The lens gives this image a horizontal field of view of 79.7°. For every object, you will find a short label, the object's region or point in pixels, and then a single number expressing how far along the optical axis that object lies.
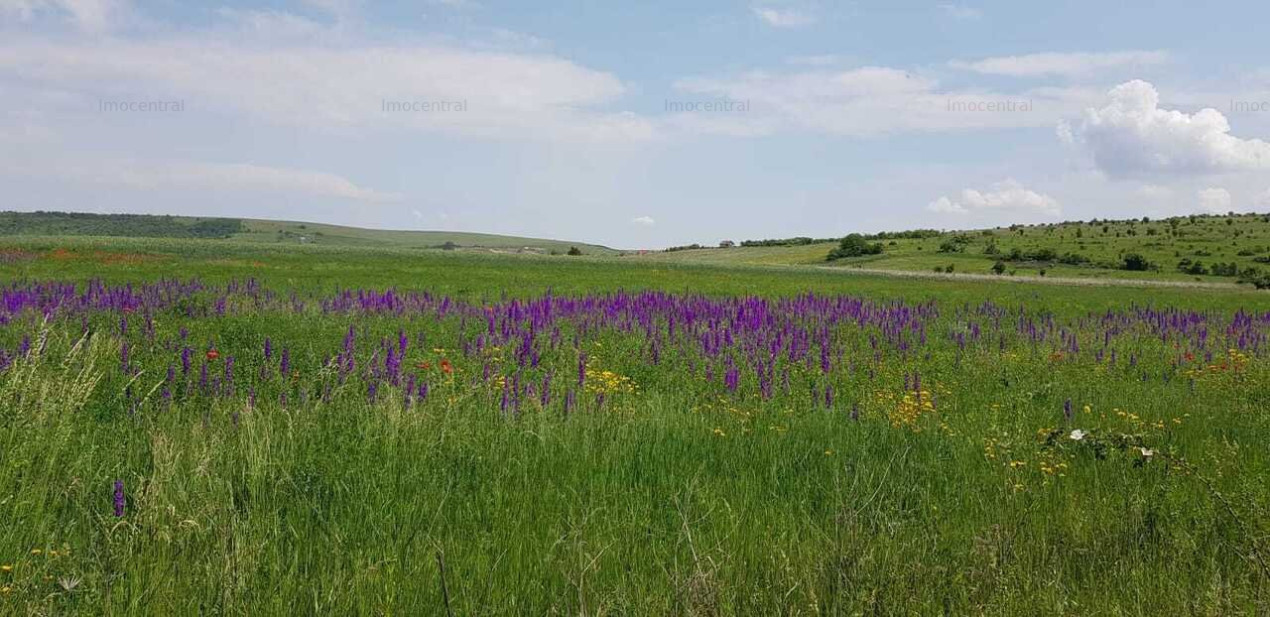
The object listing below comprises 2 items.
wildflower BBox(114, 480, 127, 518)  3.50
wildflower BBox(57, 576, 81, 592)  2.71
